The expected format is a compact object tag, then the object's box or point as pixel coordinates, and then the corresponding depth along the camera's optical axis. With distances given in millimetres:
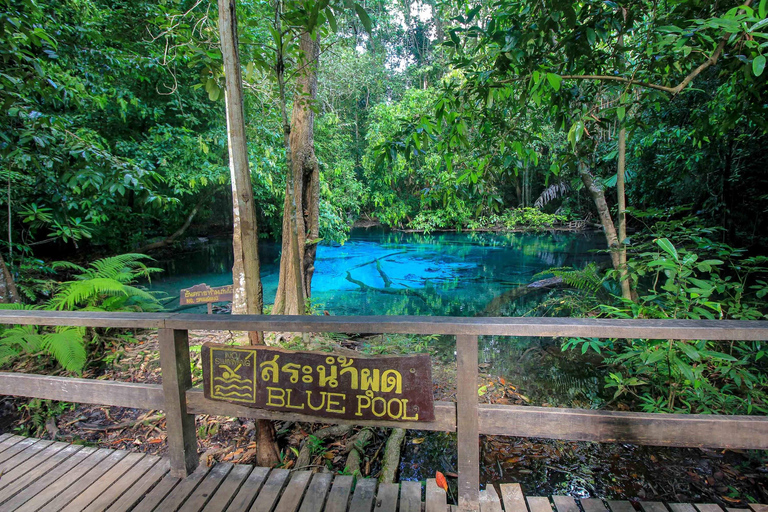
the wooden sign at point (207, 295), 3376
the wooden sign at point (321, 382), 1614
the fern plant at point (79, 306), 3664
